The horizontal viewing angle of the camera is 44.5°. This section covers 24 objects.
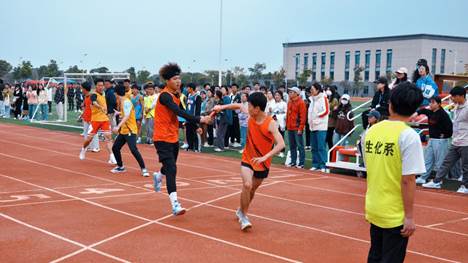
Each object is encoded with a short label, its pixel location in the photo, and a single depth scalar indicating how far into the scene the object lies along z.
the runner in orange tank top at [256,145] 7.15
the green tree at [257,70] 76.68
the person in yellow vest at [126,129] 11.62
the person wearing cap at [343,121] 14.63
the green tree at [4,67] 71.62
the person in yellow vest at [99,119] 13.64
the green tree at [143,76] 63.91
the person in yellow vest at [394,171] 3.88
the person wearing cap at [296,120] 13.76
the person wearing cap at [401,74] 11.84
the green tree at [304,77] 69.41
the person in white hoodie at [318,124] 13.44
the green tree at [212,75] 66.82
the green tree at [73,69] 70.81
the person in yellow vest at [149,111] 18.23
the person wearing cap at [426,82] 12.09
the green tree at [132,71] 57.75
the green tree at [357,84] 73.00
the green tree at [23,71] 66.75
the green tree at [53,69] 73.12
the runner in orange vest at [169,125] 7.90
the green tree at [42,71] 76.01
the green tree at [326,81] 76.72
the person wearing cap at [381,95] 12.27
